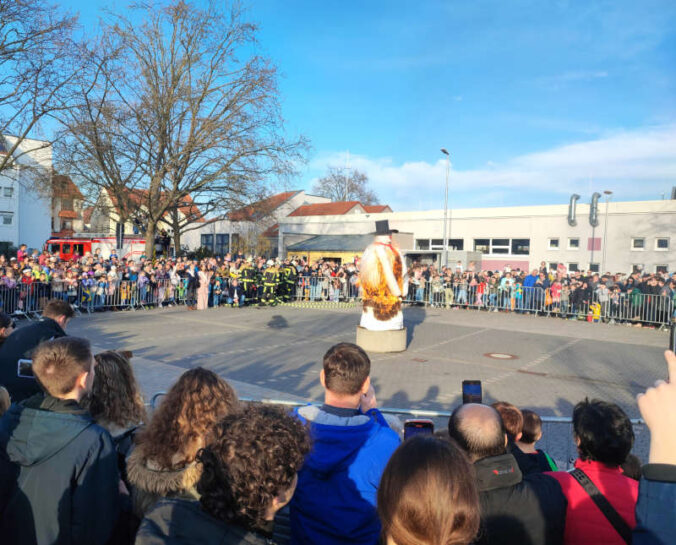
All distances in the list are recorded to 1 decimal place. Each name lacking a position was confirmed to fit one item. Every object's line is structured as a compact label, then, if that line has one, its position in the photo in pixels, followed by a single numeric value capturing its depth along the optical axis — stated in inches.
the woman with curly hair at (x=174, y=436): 89.6
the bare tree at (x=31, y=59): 587.8
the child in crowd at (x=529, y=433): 137.6
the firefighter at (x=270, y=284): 805.9
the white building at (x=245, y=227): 1074.1
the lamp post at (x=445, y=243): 1117.4
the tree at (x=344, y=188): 2923.2
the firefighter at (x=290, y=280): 858.1
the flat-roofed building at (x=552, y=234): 1075.3
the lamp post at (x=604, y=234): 1131.8
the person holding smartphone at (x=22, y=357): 162.6
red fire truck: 1421.0
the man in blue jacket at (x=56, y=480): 94.6
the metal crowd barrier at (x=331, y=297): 633.0
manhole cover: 453.4
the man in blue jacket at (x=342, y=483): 96.7
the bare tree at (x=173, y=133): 922.1
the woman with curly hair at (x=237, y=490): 65.0
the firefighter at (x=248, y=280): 797.9
